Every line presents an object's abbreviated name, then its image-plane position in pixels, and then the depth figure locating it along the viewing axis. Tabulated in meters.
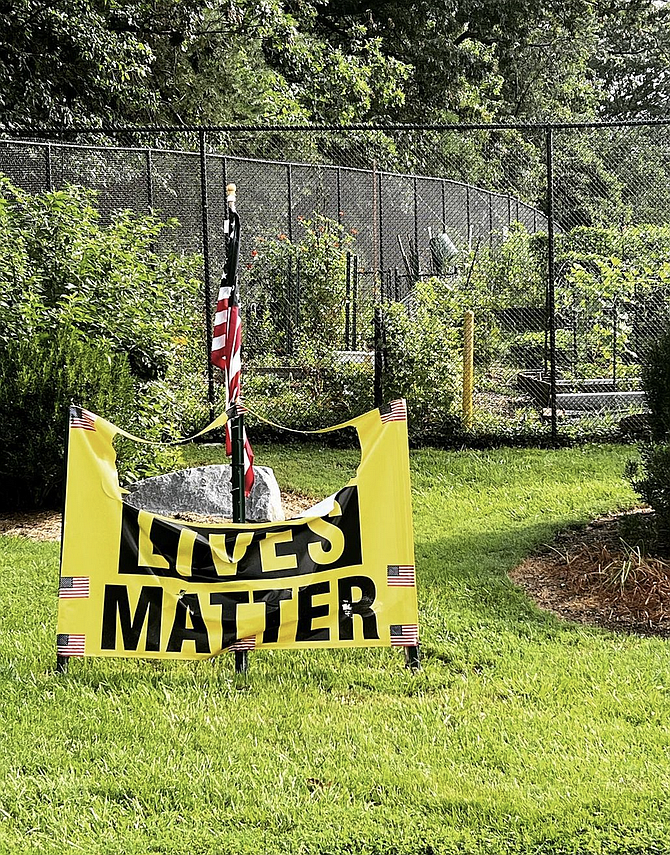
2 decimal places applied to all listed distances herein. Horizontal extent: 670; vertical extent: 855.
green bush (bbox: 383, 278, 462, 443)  10.25
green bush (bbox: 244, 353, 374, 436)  10.46
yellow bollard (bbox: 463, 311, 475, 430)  10.27
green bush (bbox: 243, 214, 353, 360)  12.02
